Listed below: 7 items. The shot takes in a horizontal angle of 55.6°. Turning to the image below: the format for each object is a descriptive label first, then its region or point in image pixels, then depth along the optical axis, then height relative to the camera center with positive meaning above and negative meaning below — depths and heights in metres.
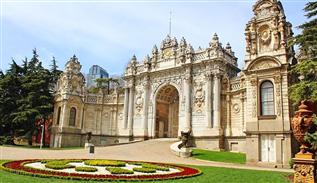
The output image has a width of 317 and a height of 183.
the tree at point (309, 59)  17.11 +4.12
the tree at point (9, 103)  38.34 +2.50
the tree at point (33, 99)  37.88 +3.17
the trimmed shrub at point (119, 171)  13.18 -2.04
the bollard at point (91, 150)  26.24 -2.26
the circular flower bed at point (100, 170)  11.67 -2.08
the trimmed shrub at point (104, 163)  16.08 -2.09
